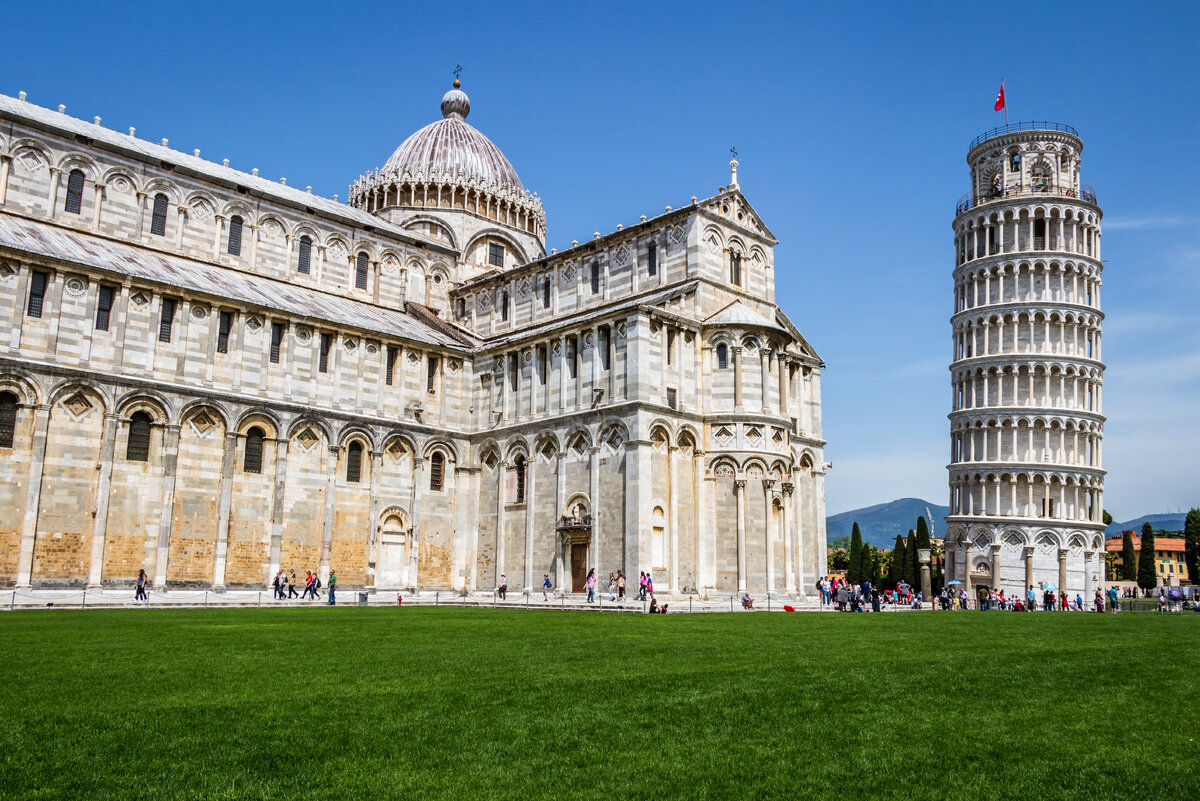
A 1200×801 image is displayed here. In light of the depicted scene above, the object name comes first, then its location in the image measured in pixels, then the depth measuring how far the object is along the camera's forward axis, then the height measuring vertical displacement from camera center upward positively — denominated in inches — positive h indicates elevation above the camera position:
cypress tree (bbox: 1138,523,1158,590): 3380.9 +21.2
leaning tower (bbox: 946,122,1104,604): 2834.6 +565.7
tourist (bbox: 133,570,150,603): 1268.5 -56.1
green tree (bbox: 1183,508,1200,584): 3586.9 +113.1
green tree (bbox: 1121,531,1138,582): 3661.4 +40.7
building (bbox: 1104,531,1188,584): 5290.4 +85.3
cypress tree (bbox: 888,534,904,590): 3452.3 +14.7
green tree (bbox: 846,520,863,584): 3610.5 +23.2
